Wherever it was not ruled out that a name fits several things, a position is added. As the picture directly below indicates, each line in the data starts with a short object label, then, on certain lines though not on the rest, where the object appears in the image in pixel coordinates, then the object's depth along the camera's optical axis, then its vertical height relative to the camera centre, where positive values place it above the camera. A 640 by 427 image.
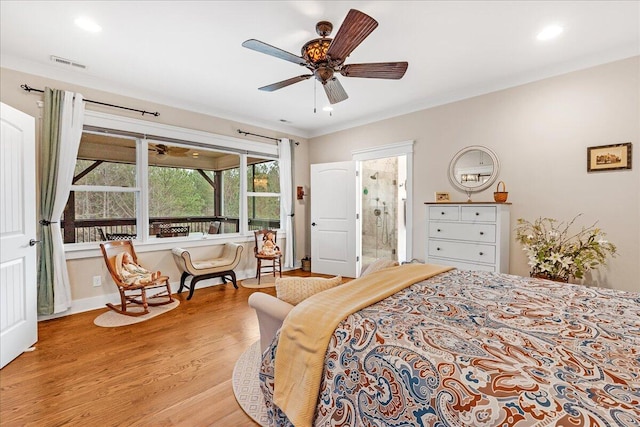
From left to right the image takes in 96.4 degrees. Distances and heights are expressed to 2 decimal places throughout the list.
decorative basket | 3.20 +0.13
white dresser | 3.11 -0.32
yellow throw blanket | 1.12 -0.56
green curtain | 2.96 +0.18
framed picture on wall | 2.70 +0.49
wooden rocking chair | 3.15 -0.86
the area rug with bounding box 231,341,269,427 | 1.66 -1.19
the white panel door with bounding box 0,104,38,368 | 2.19 -0.22
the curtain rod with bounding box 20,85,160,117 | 2.93 +1.23
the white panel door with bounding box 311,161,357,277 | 4.87 -0.19
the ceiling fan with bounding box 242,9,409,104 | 1.89 +1.12
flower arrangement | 2.70 -0.41
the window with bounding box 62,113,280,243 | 3.45 +0.31
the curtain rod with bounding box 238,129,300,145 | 4.69 +1.24
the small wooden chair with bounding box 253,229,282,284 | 4.56 -0.71
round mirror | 3.52 +0.49
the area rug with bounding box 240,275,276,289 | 4.31 -1.17
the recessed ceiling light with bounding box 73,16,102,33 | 2.27 +1.48
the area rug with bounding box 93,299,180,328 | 2.93 -1.18
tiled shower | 5.64 -0.09
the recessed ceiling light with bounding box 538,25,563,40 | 2.36 +1.49
